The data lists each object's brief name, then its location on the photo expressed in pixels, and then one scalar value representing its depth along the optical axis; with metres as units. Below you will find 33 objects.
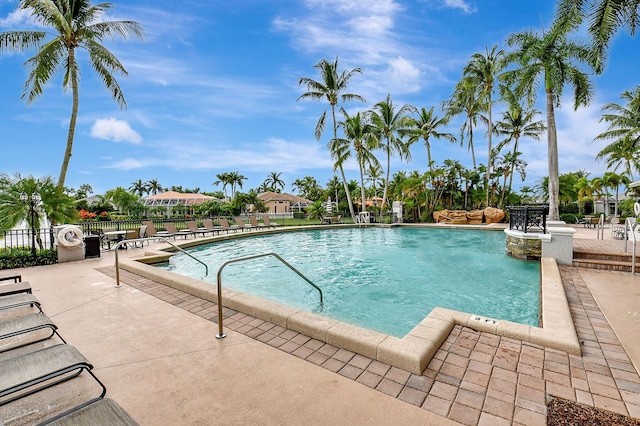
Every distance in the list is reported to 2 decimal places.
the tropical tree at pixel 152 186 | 85.00
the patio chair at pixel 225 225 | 15.56
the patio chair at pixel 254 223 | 17.66
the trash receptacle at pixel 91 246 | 8.51
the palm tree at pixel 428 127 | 25.33
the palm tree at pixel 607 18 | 7.59
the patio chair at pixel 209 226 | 14.86
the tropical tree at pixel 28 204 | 8.71
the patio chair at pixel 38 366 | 1.86
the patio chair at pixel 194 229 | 14.03
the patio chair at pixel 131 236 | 10.79
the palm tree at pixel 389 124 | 24.52
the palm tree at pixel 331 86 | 22.83
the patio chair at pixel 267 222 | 18.89
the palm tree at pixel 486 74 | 21.17
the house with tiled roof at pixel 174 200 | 39.10
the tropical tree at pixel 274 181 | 78.88
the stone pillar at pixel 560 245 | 7.34
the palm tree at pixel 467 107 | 21.66
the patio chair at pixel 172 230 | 13.02
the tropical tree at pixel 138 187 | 84.00
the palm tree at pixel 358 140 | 22.91
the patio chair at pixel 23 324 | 2.65
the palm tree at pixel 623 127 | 20.91
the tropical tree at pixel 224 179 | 68.88
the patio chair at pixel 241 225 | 16.83
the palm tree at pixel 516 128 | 23.64
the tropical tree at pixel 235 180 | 69.38
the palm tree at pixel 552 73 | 11.73
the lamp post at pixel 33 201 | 8.45
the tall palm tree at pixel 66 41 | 11.20
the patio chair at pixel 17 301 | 3.30
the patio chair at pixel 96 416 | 1.54
